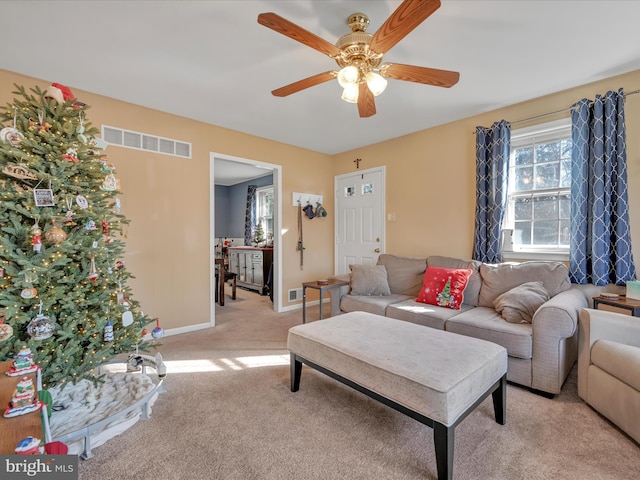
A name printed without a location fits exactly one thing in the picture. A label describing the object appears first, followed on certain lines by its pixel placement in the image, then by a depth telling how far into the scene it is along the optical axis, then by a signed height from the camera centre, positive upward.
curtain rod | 2.83 +1.16
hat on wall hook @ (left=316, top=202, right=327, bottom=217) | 4.83 +0.39
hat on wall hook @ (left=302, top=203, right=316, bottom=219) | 4.70 +0.39
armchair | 1.61 -0.80
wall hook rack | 4.63 +0.58
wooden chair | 4.66 -0.78
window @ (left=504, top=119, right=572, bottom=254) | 2.91 +0.46
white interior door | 4.46 +0.27
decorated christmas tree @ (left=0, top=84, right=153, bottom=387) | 1.61 -0.04
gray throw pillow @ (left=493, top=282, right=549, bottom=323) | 2.38 -0.56
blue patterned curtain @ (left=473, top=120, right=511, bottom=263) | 3.11 +0.50
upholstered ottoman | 1.36 -0.71
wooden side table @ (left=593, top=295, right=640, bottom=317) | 2.09 -0.51
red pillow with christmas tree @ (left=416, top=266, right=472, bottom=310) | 2.91 -0.54
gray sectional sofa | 2.07 -0.71
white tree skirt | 1.60 -1.02
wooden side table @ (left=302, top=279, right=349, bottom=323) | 3.37 -0.58
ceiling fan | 1.47 +1.06
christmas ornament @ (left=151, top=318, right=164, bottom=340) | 2.13 -0.70
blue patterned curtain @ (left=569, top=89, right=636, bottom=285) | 2.45 +0.32
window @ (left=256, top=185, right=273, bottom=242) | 6.84 +0.60
